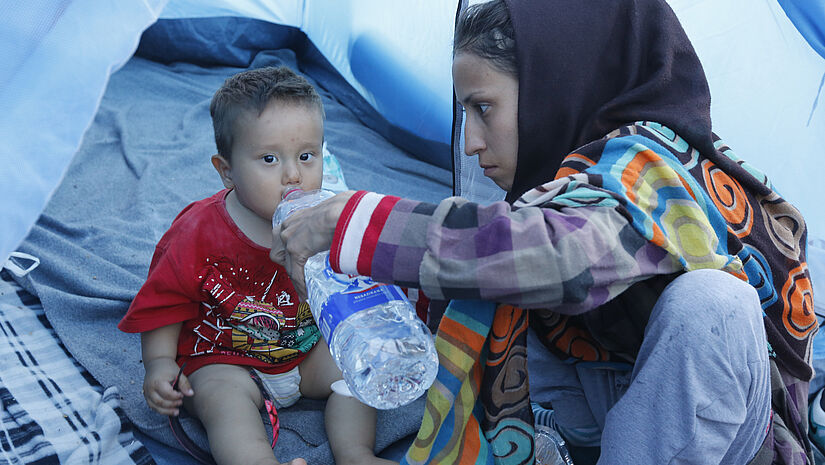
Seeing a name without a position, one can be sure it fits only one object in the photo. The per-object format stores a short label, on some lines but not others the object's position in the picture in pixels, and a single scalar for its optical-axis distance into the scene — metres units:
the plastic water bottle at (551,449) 1.11
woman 0.82
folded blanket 1.15
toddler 1.23
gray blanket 1.34
